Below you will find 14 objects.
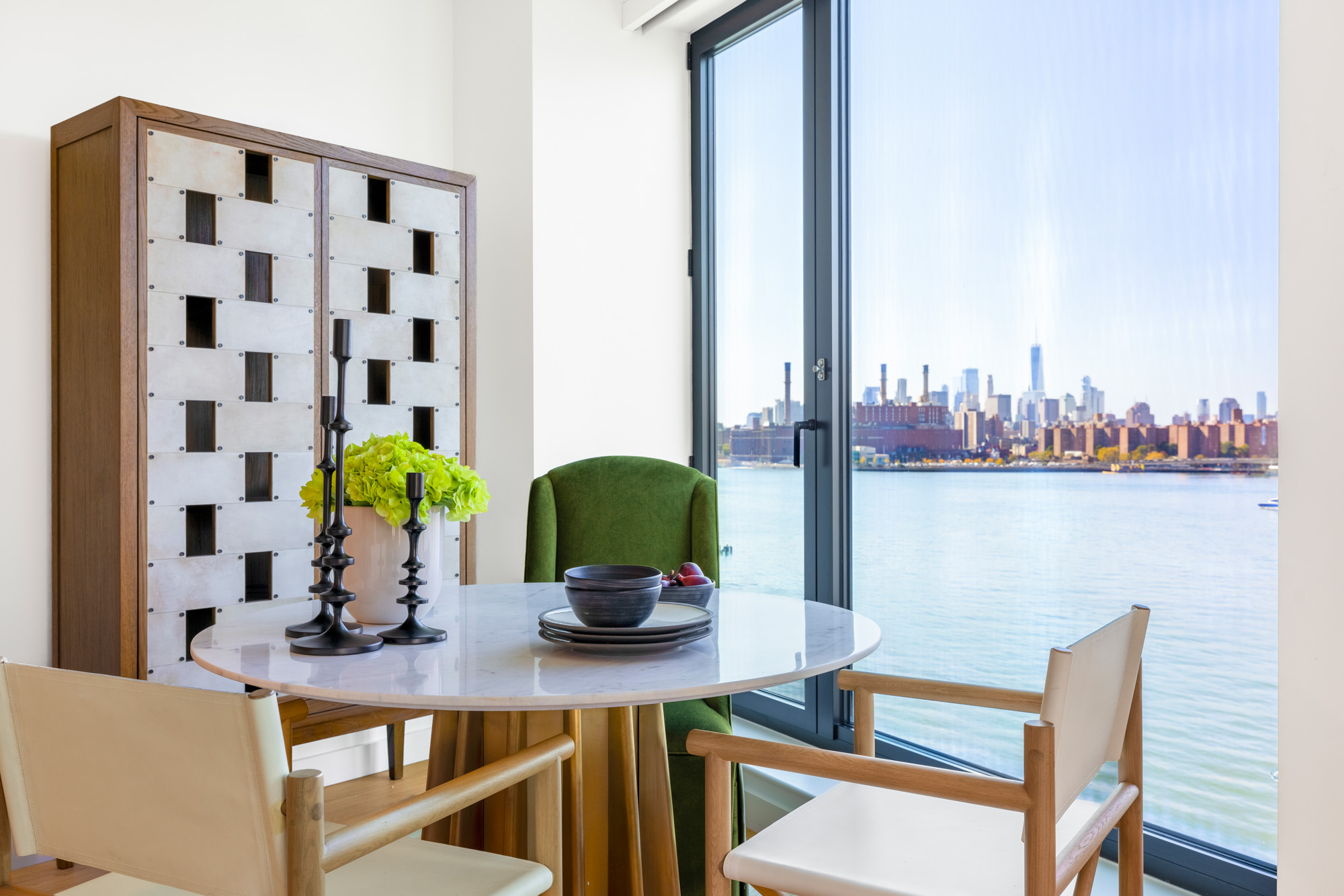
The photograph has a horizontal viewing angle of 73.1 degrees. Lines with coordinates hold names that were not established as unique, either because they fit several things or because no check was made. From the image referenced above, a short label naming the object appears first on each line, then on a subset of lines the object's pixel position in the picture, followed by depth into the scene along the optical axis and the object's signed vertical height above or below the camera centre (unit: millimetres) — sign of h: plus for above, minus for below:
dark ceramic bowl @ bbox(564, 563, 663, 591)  1363 -209
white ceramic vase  1546 -198
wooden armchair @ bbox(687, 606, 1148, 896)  1075 -525
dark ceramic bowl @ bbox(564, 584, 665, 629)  1366 -245
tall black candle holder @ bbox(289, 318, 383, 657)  1405 -185
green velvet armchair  2383 -190
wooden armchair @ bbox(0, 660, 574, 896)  932 -374
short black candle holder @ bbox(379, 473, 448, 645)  1475 -238
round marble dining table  1171 -318
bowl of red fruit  1602 -254
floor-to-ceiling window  1773 +243
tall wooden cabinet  2260 +255
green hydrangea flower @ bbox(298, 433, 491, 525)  1524 -60
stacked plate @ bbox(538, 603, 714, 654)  1369 -291
